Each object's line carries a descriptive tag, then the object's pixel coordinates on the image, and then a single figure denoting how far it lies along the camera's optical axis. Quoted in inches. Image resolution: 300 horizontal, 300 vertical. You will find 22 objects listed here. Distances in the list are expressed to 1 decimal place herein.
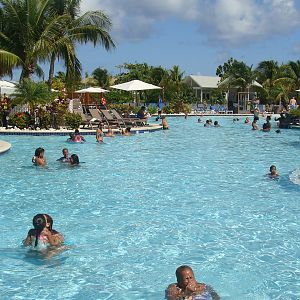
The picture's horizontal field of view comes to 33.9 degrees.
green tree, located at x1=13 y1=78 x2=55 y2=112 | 886.4
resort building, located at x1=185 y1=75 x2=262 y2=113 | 1892.2
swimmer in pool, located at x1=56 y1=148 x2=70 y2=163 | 526.9
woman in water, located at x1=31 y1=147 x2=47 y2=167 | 507.5
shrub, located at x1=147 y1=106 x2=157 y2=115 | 1604.9
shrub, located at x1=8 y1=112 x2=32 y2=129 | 918.4
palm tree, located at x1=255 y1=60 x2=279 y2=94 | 2071.9
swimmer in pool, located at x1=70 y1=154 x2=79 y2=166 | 519.8
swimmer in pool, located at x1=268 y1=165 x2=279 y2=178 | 460.8
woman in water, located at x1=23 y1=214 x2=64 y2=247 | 251.8
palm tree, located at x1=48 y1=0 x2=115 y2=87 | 1139.3
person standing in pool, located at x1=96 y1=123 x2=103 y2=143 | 754.2
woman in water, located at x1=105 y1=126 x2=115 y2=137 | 845.9
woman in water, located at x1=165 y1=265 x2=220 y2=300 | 188.4
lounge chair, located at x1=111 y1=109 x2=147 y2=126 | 1002.7
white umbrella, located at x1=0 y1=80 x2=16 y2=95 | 1054.7
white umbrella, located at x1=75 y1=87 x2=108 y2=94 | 1233.4
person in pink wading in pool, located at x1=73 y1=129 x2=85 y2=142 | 743.7
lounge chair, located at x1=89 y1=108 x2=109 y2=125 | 972.4
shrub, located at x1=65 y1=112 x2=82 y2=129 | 926.4
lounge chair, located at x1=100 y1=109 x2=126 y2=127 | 983.6
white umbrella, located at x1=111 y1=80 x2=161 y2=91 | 1132.3
